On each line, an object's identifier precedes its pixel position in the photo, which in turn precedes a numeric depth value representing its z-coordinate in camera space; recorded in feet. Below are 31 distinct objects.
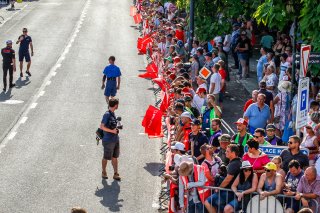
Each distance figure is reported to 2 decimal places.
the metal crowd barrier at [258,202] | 39.73
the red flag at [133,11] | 160.06
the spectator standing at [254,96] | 58.99
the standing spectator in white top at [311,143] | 47.26
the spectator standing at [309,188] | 39.68
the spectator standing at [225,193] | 41.19
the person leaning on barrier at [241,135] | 48.57
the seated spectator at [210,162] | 42.88
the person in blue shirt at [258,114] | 56.85
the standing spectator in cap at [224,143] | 45.88
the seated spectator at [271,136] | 49.01
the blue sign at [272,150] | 45.78
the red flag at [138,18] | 150.20
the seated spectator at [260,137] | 46.78
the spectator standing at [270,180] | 40.01
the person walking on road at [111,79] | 76.59
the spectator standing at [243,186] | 40.45
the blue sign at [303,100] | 45.16
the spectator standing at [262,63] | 78.02
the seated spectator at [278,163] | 42.39
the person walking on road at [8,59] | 87.35
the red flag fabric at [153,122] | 63.46
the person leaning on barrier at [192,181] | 41.50
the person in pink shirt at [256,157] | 43.21
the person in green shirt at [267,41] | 91.20
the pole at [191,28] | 89.83
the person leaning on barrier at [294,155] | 43.98
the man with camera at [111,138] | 54.60
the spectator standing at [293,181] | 40.09
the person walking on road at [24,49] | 96.84
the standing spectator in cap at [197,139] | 49.08
